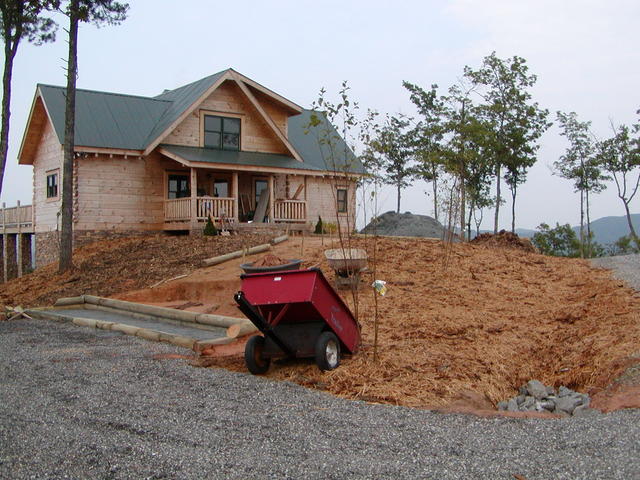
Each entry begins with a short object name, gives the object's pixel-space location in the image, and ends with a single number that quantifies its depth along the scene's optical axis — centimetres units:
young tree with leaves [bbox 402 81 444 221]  3881
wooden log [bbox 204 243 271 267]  1894
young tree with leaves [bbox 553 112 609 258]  3903
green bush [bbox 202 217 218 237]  2383
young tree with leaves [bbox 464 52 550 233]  3784
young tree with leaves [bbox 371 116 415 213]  4175
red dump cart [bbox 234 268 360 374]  793
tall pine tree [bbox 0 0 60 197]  2077
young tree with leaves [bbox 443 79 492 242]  3591
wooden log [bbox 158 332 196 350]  1056
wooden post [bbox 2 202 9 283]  3409
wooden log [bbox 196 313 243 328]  1211
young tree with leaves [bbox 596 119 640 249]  3675
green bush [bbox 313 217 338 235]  2788
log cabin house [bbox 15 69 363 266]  2542
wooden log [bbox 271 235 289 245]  2115
